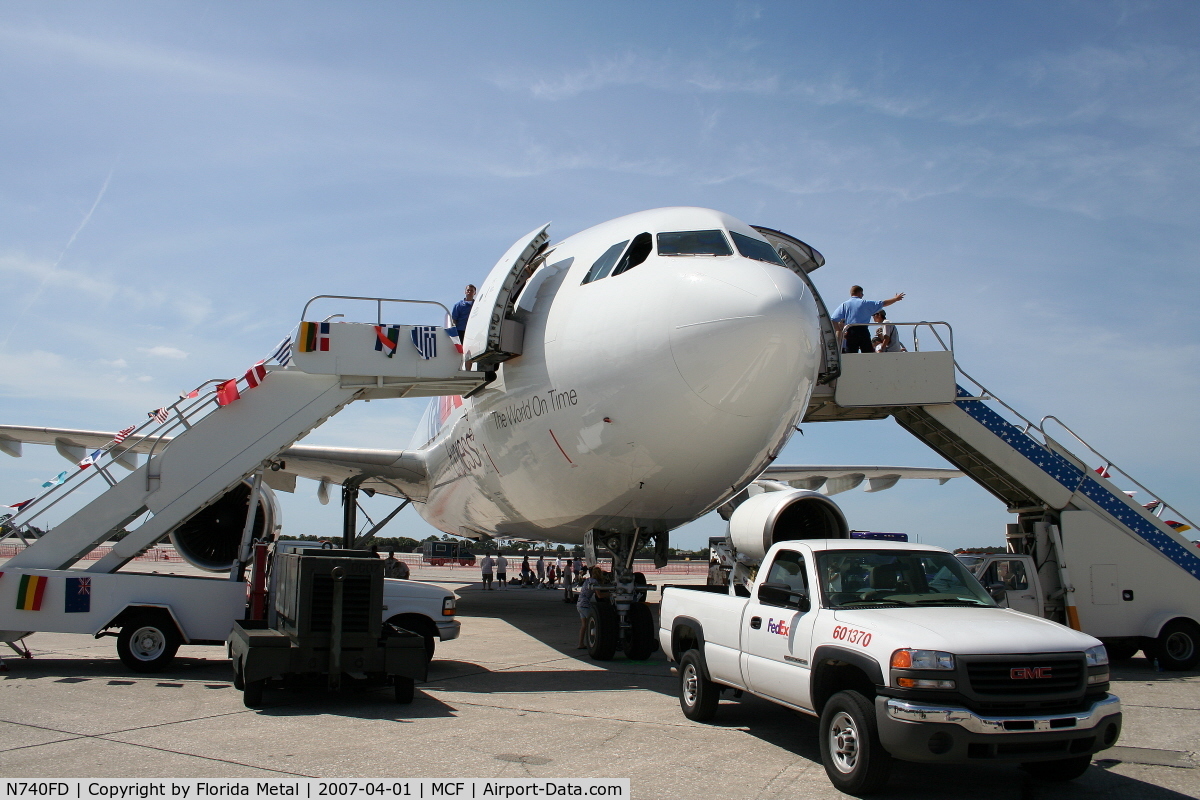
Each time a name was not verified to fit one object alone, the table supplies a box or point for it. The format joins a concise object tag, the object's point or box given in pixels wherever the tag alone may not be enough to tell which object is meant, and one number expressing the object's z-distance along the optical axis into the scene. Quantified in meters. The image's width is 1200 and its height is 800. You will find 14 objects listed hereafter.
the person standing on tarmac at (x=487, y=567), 28.08
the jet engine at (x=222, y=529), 13.76
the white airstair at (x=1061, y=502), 12.08
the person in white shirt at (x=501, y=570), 29.68
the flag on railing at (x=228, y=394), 10.62
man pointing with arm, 13.23
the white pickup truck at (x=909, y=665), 4.86
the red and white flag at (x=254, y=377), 10.68
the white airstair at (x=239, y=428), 10.17
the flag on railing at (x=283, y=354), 10.93
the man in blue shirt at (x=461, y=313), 12.11
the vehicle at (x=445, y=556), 60.94
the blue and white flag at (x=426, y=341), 10.98
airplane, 8.04
